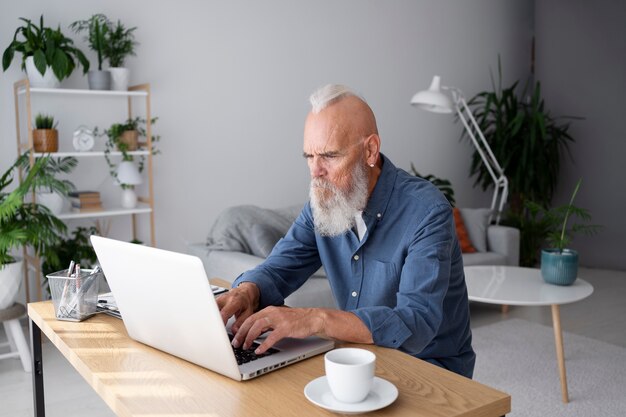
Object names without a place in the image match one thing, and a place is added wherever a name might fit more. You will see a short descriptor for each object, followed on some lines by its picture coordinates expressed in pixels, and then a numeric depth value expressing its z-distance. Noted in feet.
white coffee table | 9.83
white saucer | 3.41
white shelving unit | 12.16
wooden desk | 3.51
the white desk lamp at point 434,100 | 14.56
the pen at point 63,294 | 5.30
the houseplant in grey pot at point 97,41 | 12.87
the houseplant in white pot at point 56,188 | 12.04
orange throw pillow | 15.06
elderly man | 4.73
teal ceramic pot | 10.69
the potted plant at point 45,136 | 12.23
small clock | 12.82
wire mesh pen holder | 5.29
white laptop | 3.80
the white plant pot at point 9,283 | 10.46
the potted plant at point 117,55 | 13.14
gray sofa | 11.50
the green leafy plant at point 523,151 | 18.37
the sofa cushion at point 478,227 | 15.31
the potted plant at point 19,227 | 10.12
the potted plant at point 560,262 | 10.69
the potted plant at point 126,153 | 13.15
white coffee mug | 3.38
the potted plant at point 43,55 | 12.09
